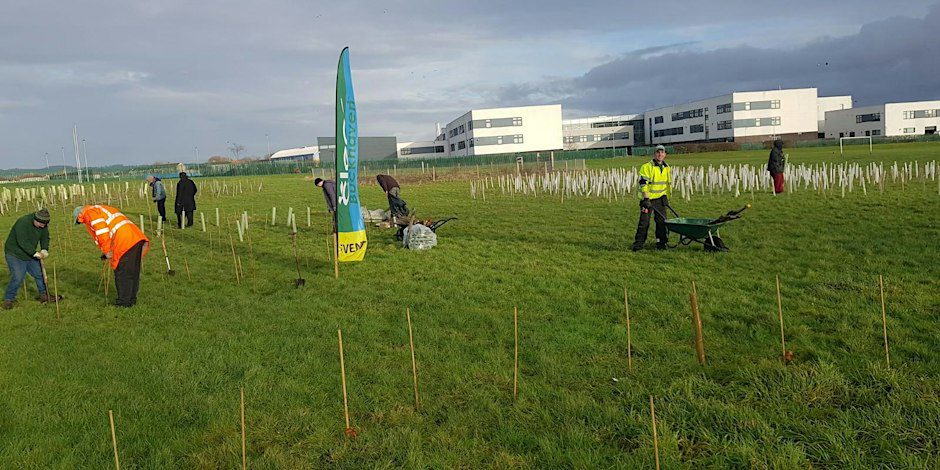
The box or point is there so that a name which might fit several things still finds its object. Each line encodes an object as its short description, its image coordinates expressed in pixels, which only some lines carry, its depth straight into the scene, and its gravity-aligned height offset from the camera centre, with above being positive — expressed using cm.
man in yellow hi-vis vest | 989 -51
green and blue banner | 915 +18
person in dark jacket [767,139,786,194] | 1686 -31
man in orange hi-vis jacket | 784 -51
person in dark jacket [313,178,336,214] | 1397 -9
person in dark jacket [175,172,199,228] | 1608 +9
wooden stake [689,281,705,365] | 471 -136
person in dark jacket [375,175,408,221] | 1425 -27
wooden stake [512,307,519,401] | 452 -157
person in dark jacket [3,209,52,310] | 805 -48
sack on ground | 1155 -107
